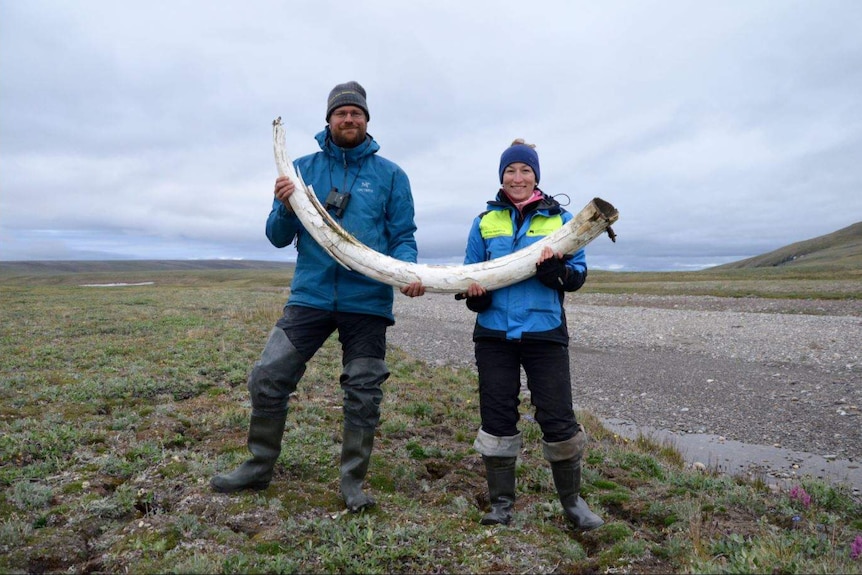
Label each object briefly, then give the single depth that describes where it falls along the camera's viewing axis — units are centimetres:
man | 466
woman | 449
